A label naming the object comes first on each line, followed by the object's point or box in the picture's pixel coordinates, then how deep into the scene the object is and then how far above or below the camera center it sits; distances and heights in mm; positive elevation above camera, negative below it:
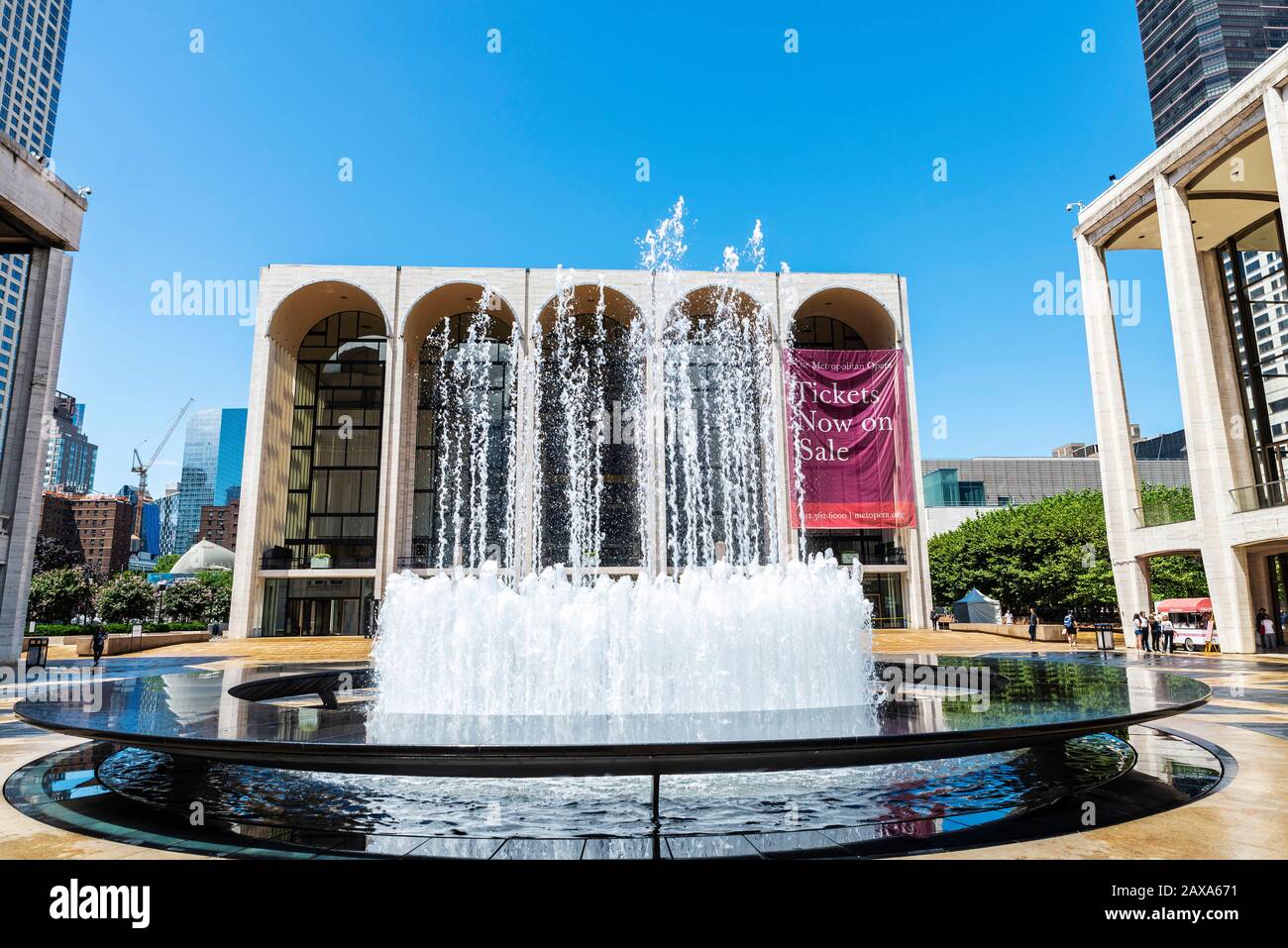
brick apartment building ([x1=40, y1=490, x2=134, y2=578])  112688 +11876
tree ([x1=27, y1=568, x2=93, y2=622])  35375 +613
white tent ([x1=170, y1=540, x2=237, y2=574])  68225 +4253
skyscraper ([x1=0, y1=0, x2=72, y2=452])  83375 +65338
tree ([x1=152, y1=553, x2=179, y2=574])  105000 +6085
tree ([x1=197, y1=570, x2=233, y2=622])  47762 +816
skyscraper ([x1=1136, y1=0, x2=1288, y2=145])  89938 +67166
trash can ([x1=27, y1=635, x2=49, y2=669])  18703 -1151
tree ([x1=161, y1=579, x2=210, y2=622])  42062 +104
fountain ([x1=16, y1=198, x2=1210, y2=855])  4289 -870
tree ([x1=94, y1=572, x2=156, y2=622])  34500 +277
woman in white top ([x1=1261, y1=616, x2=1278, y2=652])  22062 -1355
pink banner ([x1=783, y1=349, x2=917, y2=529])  33688 +7268
